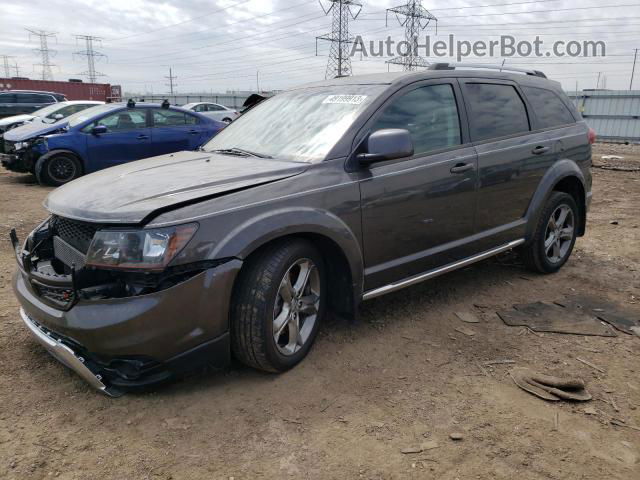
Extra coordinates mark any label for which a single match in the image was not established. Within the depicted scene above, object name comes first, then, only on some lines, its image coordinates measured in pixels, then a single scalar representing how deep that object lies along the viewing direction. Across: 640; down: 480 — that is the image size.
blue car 9.30
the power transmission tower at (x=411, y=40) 35.75
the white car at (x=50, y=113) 12.53
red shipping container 29.78
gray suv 2.52
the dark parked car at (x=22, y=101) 18.25
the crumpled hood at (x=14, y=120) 13.68
